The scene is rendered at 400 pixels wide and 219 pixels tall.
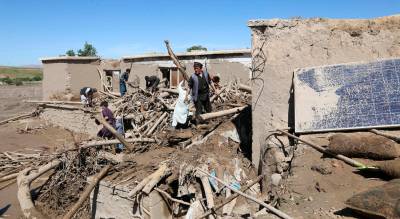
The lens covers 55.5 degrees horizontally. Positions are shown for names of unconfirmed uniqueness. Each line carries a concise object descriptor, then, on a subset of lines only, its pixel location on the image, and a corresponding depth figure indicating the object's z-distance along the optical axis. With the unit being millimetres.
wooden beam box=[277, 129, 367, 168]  4910
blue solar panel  5566
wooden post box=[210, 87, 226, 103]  10462
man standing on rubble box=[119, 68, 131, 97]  15559
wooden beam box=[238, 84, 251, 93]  10633
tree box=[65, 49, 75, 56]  42550
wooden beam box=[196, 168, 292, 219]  4211
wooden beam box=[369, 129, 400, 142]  5074
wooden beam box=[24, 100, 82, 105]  17456
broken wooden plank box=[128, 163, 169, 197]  6672
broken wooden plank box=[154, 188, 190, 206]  6841
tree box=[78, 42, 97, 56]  43344
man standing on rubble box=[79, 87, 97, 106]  15466
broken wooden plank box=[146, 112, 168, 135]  10248
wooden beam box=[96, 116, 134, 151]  8359
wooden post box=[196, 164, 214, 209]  6164
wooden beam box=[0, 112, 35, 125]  18138
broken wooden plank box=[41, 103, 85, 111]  16219
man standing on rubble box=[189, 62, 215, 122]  8641
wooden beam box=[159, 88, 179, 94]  12273
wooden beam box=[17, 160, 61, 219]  7746
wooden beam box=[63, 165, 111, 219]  7003
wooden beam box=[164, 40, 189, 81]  9820
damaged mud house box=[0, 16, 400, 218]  4836
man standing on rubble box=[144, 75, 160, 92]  13333
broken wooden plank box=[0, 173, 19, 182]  8562
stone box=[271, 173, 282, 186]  5712
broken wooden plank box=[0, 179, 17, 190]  9312
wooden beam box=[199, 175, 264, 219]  5812
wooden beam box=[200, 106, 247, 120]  8555
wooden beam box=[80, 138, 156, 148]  8370
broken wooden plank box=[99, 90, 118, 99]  16250
